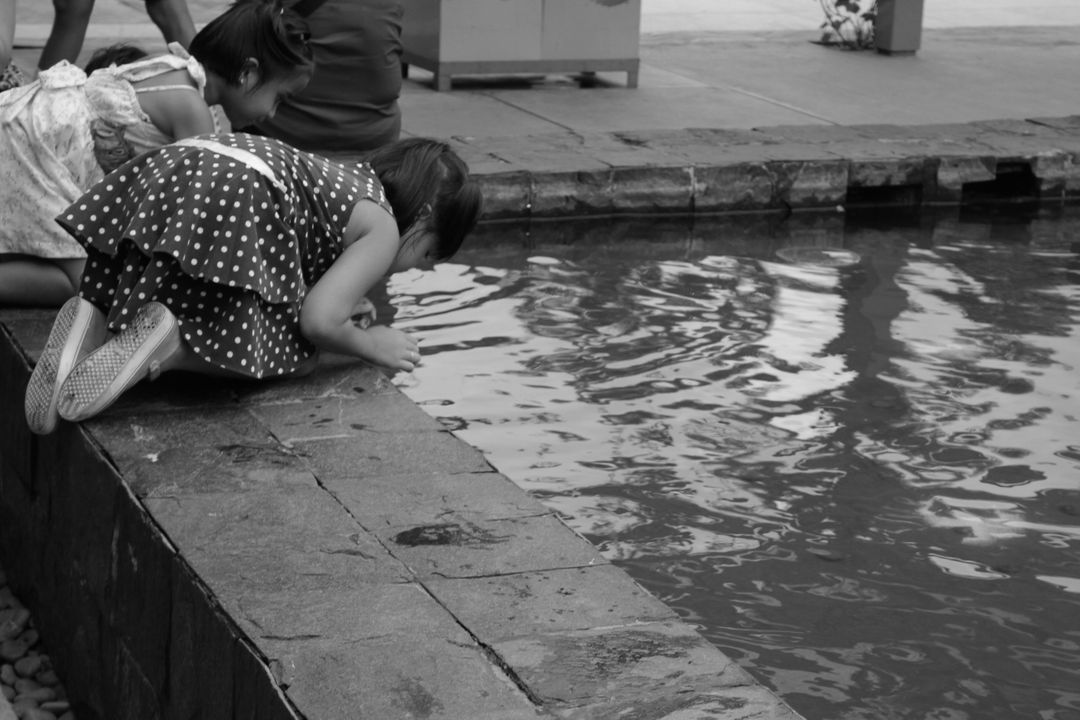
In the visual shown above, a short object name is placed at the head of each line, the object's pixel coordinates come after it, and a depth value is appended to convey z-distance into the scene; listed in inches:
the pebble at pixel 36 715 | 222.5
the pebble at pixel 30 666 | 239.7
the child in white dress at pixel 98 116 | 274.8
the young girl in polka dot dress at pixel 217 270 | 224.5
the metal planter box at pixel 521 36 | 608.9
